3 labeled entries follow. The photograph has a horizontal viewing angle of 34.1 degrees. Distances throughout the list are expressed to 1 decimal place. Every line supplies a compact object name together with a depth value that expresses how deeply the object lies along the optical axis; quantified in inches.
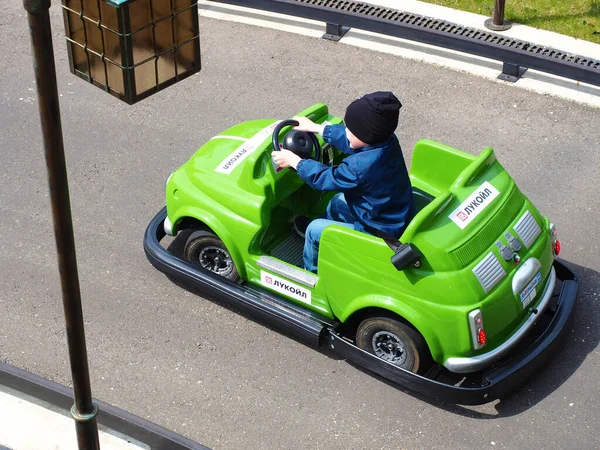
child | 207.2
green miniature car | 207.8
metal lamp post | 144.9
